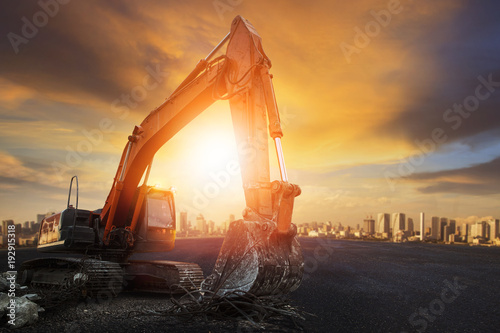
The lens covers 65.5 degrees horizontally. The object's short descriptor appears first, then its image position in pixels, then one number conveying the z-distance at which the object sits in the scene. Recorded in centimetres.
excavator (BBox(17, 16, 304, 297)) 611
